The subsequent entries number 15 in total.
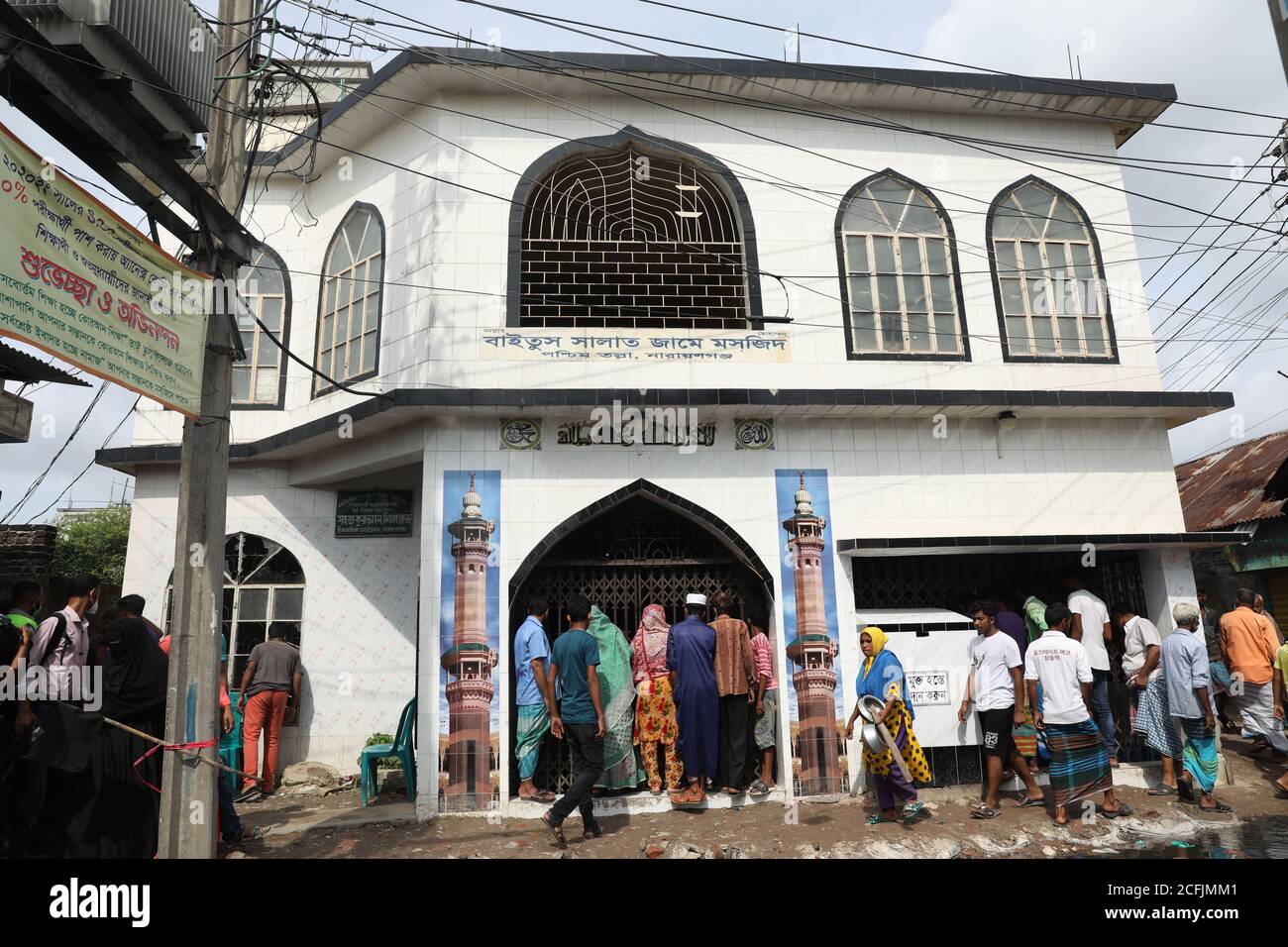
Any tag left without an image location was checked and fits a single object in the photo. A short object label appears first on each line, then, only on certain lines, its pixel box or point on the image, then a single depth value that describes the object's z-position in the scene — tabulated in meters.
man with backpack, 5.56
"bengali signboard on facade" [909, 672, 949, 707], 7.67
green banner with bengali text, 3.81
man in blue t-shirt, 6.36
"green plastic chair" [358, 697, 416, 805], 8.00
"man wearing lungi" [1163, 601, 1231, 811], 7.03
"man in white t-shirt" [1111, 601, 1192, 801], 7.57
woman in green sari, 7.61
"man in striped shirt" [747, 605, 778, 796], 7.89
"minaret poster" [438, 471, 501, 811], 7.39
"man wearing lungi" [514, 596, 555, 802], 7.49
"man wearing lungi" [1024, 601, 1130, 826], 6.56
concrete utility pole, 4.83
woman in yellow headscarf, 6.73
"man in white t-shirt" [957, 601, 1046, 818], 6.86
